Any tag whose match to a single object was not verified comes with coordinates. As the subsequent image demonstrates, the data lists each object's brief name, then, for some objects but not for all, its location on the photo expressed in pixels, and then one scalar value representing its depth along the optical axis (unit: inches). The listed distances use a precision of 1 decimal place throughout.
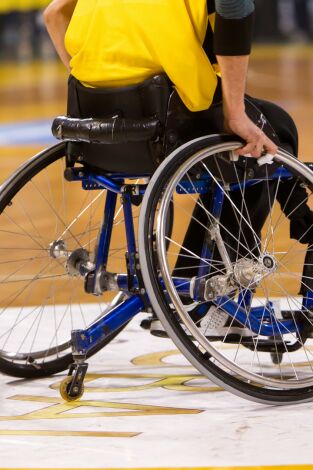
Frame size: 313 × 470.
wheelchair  259.6
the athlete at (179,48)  260.4
